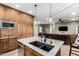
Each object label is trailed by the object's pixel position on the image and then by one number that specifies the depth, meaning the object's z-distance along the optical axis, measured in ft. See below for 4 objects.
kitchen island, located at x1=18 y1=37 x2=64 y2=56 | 1.98
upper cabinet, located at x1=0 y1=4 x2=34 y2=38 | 4.96
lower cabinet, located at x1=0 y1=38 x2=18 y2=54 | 4.97
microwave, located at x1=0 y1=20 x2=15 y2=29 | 4.23
